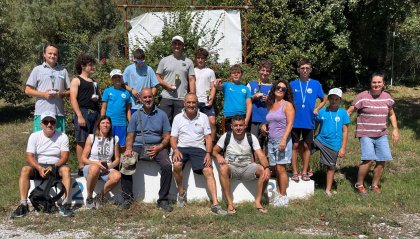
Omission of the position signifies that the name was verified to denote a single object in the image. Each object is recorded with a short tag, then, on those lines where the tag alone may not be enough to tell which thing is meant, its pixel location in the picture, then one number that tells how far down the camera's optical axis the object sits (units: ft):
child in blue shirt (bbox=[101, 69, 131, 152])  22.27
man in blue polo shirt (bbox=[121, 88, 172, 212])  21.17
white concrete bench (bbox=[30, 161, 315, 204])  22.11
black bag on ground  20.03
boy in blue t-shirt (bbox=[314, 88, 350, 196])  22.54
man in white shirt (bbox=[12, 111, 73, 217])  20.26
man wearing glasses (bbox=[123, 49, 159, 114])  22.99
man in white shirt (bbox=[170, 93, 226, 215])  21.16
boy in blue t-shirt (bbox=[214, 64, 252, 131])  22.74
